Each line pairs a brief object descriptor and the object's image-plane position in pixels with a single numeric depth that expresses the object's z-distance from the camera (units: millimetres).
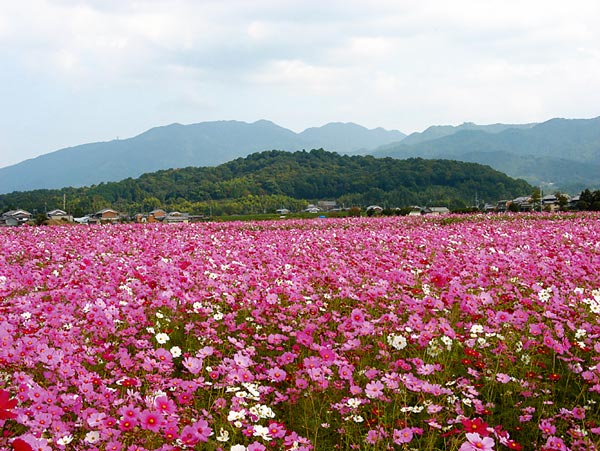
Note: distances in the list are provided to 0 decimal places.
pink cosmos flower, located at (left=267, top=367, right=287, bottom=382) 3623
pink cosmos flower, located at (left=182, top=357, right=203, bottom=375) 3165
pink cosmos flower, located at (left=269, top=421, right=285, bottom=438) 2770
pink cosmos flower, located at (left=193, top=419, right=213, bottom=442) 2555
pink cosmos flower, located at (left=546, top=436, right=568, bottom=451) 2830
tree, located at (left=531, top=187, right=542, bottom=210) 72125
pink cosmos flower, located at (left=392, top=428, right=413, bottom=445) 2917
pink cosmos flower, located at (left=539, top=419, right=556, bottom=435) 3099
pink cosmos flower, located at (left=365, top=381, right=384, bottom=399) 3197
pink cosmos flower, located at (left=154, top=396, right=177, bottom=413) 2676
